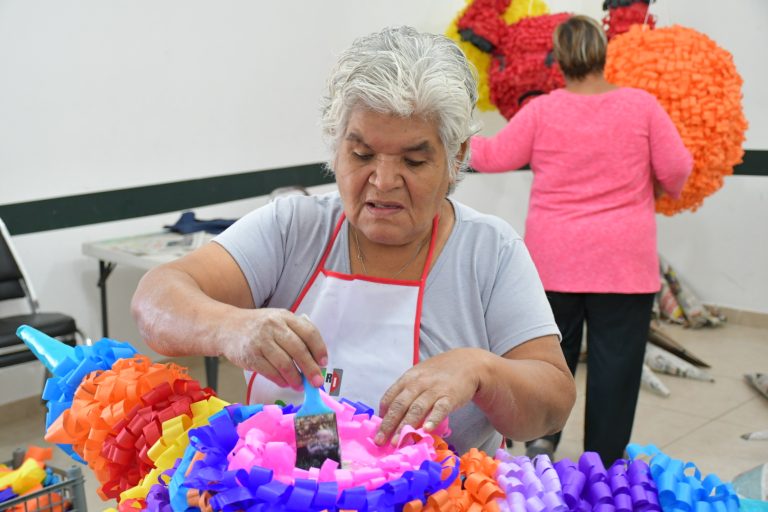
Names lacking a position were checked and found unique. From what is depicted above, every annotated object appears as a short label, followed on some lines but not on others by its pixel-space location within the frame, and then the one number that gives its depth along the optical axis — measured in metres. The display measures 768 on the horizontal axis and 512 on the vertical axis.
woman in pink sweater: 3.03
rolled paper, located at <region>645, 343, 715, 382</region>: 4.67
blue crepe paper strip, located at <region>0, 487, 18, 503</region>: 1.59
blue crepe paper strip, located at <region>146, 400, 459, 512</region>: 0.98
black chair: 3.43
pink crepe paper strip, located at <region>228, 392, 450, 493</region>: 1.04
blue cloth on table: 4.21
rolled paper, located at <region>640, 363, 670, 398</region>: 4.41
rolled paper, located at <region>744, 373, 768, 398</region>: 4.36
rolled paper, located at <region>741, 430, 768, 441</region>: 3.72
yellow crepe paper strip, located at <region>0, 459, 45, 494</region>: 1.64
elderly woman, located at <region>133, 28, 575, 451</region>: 1.34
